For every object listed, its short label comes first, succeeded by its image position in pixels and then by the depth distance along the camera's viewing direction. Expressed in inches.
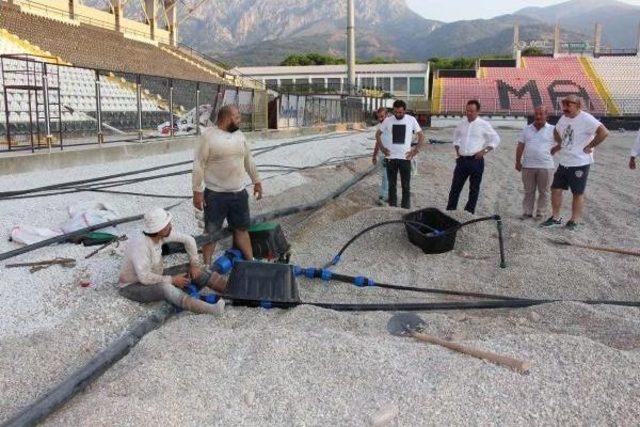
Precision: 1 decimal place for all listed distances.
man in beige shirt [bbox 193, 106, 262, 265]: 231.3
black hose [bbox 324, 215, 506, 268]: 264.1
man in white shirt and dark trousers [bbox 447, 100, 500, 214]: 343.6
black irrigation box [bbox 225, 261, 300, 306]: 205.6
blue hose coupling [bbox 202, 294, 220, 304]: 204.7
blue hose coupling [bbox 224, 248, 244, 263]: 246.3
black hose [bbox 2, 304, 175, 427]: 130.2
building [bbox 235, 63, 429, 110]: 2598.4
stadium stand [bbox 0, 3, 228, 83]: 1068.5
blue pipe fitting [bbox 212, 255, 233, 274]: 237.0
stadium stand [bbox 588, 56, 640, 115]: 2053.4
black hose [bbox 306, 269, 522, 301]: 220.7
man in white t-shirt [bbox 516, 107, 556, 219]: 354.0
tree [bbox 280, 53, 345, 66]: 3004.4
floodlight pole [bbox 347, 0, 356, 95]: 1387.3
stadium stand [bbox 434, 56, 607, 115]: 2062.0
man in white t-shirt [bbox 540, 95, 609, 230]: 320.8
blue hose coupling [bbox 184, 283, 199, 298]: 208.4
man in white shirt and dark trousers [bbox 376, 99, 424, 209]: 371.6
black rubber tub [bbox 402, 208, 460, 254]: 277.6
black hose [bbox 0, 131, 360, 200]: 373.3
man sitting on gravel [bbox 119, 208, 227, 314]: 198.5
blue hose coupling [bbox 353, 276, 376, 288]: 229.3
